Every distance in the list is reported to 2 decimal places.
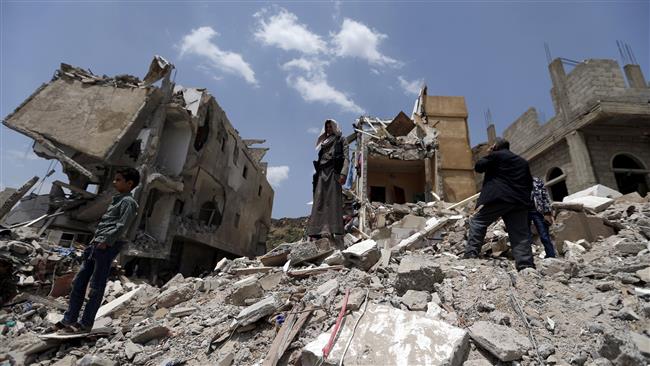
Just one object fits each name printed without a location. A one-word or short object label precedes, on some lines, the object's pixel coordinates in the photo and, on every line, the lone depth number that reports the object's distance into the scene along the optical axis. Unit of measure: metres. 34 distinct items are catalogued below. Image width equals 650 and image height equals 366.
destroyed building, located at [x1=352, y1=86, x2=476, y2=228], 13.27
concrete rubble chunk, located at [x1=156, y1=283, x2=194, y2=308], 3.89
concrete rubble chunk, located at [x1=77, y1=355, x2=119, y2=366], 2.41
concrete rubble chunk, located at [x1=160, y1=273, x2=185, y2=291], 4.85
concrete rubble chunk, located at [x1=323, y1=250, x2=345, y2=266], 3.71
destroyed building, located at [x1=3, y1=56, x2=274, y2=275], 9.63
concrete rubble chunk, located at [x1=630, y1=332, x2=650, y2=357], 1.66
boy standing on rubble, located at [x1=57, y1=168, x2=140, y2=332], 3.06
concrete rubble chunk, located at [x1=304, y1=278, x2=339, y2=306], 2.64
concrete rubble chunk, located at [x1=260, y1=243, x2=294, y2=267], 4.65
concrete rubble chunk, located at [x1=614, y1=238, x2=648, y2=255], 3.90
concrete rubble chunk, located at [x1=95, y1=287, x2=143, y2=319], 4.02
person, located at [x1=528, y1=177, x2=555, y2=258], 4.68
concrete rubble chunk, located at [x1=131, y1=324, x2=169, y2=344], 2.90
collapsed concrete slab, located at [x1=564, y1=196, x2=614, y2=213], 6.02
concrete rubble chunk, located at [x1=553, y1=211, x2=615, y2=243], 5.12
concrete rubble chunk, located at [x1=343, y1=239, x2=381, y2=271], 3.52
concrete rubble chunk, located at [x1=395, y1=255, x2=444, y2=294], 2.77
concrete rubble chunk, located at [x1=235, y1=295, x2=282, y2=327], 2.56
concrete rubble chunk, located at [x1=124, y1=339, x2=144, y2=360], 2.68
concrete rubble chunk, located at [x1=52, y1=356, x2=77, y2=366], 2.72
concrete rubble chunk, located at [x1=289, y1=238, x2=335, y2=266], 4.07
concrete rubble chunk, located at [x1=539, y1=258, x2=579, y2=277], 3.15
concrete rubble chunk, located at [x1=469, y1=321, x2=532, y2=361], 1.82
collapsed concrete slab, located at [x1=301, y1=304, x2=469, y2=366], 1.79
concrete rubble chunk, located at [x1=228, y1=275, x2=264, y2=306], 3.30
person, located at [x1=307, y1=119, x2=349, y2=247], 4.32
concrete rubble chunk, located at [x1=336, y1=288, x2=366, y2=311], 2.41
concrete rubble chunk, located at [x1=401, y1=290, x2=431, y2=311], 2.43
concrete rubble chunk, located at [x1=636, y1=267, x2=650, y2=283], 2.70
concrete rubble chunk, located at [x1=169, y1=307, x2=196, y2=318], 3.38
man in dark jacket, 3.64
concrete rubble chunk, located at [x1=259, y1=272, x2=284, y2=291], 3.59
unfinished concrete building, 11.16
